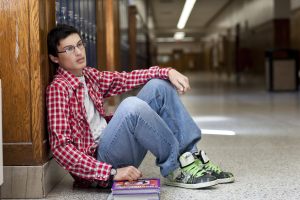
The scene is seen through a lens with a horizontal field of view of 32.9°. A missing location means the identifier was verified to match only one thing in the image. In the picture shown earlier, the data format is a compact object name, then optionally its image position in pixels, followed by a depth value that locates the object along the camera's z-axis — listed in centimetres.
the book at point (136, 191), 200
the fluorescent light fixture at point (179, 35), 4056
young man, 215
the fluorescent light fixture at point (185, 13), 2165
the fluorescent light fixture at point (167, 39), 4622
